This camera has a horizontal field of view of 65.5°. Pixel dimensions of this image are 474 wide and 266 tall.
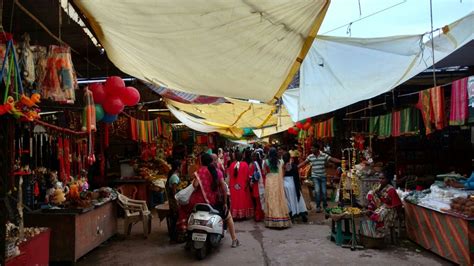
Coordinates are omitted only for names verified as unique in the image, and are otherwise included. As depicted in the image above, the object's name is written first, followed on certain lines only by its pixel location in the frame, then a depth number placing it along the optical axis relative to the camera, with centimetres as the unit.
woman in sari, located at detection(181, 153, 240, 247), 629
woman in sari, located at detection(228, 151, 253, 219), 931
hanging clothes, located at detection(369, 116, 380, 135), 929
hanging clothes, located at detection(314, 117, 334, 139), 1223
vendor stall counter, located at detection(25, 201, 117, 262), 550
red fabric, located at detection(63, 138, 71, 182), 639
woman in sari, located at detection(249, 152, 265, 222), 916
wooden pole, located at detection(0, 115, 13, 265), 383
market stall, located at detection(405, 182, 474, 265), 512
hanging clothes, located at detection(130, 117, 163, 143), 964
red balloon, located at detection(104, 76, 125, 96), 595
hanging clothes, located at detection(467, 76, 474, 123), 520
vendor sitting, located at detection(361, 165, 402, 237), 646
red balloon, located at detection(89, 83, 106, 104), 585
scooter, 586
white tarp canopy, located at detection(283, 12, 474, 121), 603
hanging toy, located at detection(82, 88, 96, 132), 543
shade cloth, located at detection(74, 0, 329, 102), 355
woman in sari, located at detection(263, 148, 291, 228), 820
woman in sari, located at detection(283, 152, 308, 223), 870
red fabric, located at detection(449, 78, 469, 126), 536
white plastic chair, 746
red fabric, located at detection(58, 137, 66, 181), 627
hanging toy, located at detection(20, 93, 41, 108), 368
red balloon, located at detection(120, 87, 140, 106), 606
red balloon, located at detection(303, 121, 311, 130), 1420
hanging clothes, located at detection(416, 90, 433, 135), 630
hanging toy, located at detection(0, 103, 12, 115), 352
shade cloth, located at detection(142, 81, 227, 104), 792
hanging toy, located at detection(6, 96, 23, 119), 355
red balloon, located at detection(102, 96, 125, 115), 593
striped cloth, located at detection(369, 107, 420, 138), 750
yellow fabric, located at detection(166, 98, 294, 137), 1154
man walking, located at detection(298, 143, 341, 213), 981
